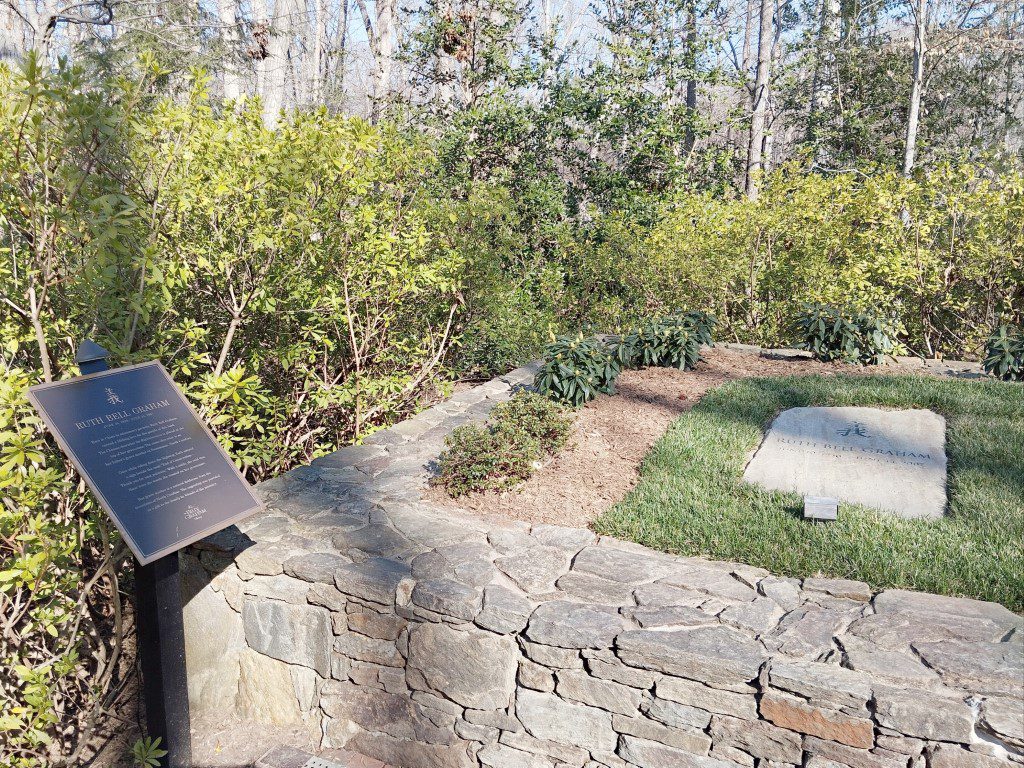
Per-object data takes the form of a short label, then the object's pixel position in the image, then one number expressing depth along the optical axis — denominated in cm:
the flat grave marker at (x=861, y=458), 364
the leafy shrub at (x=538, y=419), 430
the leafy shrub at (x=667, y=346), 594
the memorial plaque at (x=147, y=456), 246
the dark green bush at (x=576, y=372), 495
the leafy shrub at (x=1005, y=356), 543
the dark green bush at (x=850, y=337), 604
